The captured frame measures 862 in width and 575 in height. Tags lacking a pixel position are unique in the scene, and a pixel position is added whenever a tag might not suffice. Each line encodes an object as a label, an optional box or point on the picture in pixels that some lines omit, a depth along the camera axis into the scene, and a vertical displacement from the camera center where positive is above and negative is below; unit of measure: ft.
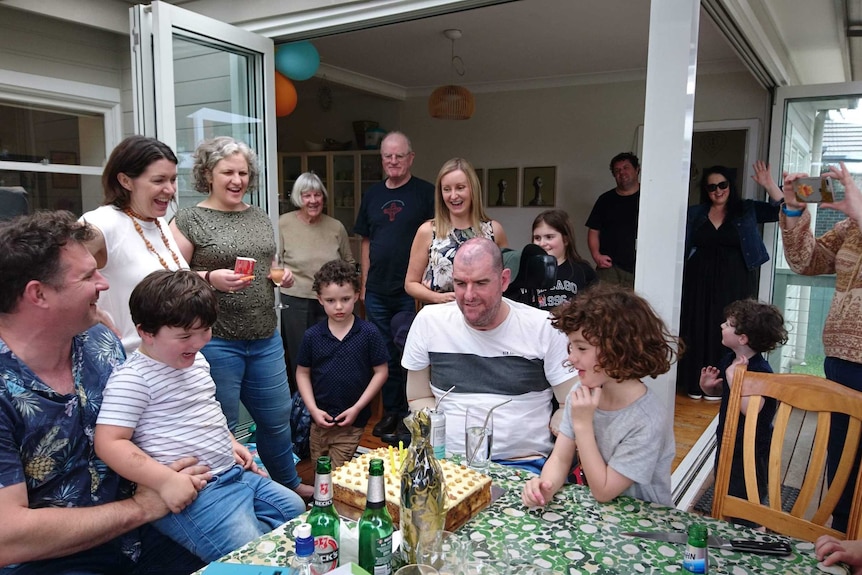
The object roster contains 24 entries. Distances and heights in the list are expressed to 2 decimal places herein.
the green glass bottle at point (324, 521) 3.37 -1.83
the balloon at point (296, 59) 12.27 +3.13
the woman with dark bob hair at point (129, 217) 6.63 -0.08
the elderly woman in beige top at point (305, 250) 12.64 -0.78
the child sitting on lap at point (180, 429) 4.61 -1.75
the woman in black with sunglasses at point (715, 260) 14.07 -0.96
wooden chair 4.86 -1.88
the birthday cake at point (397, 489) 3.97 -1.87
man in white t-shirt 6.20 -1.53
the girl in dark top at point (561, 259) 9.57 -0.70
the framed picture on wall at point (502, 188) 21.15 +0.98
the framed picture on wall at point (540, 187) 20.37 +1.01
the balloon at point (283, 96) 13.38 +2.61
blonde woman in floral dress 9.14 -0.20
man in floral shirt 4.02 -1.51
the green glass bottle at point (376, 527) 3.39 -1.78
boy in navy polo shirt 8.84 -2.31
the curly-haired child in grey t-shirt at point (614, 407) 4.52 -1.50
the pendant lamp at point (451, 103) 16.94 +3.16
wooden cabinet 21.97 +1.44
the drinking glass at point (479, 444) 4.95 -1.88
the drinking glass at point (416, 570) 3.10 -1.82
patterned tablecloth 3.66 -2.09
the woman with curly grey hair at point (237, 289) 7.88 -1.00
